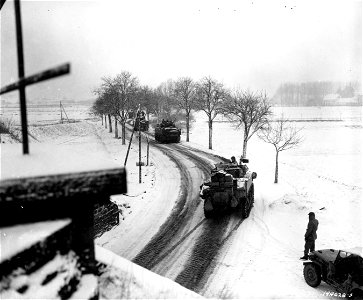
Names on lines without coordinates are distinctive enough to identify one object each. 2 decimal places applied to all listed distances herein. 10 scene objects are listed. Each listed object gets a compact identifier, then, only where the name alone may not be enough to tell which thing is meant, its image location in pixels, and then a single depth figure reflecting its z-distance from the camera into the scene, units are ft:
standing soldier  33.88
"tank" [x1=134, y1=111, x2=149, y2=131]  155.27
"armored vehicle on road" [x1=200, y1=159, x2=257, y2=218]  44.45
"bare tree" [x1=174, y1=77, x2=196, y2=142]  136.87
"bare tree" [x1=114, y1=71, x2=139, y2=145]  123.75
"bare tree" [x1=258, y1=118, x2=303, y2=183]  66.64
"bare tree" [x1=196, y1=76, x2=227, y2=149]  114.73
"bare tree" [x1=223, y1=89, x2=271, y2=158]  88.79
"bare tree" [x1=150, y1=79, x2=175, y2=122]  210.79
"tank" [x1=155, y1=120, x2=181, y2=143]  118.01
